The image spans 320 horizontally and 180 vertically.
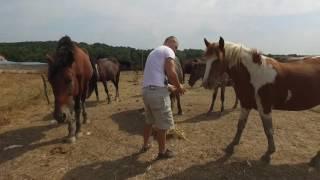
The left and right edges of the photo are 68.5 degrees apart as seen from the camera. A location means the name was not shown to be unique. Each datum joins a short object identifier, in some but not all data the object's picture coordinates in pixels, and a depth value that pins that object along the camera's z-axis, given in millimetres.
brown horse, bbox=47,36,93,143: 4239
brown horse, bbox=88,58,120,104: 8692
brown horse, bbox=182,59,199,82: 10172
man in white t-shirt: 3633
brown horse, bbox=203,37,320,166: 3706
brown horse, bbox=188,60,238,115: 7900
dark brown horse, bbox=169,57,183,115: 6361
